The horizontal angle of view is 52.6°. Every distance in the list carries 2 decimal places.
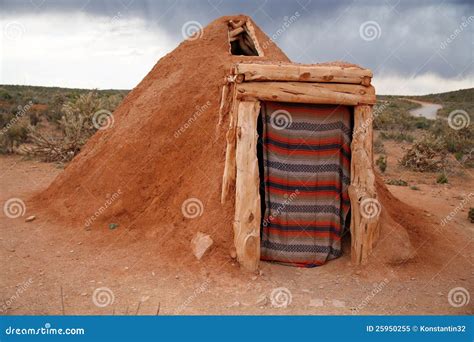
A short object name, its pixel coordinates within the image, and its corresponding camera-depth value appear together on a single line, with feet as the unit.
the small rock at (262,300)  15.55
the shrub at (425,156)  39.34
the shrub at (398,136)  55.22
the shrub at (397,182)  34.32
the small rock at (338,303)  15.69
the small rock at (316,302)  15.67
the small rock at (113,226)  21.40
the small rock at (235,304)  15.46
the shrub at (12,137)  42.34
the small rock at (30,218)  23.76
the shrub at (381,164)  38.22
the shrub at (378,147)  47.65
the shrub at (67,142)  39.58
